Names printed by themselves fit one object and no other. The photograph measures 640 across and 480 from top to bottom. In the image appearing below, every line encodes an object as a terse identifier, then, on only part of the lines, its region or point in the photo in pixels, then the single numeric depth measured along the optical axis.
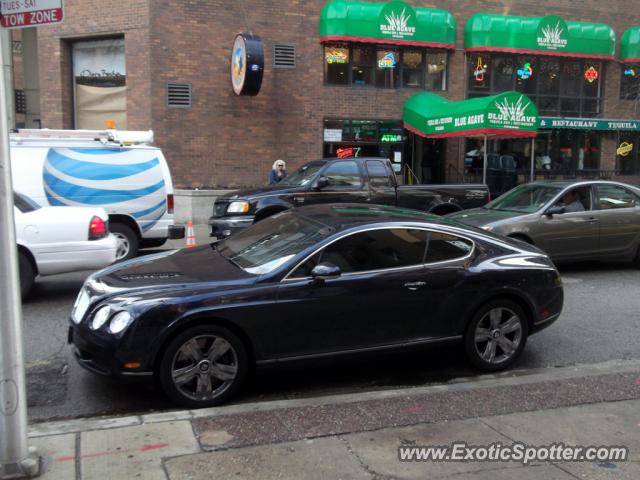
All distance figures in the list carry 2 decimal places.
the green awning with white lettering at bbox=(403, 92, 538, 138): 13.99
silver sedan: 9.41
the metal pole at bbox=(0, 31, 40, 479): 3.15
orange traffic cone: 11.71
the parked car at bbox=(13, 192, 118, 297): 7.37
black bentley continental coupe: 4.39
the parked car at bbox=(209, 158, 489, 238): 10.71
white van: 9.48
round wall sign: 14.92
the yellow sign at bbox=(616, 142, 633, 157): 20.47
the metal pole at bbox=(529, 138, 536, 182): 17.00
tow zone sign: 3.41
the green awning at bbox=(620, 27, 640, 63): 19.69
